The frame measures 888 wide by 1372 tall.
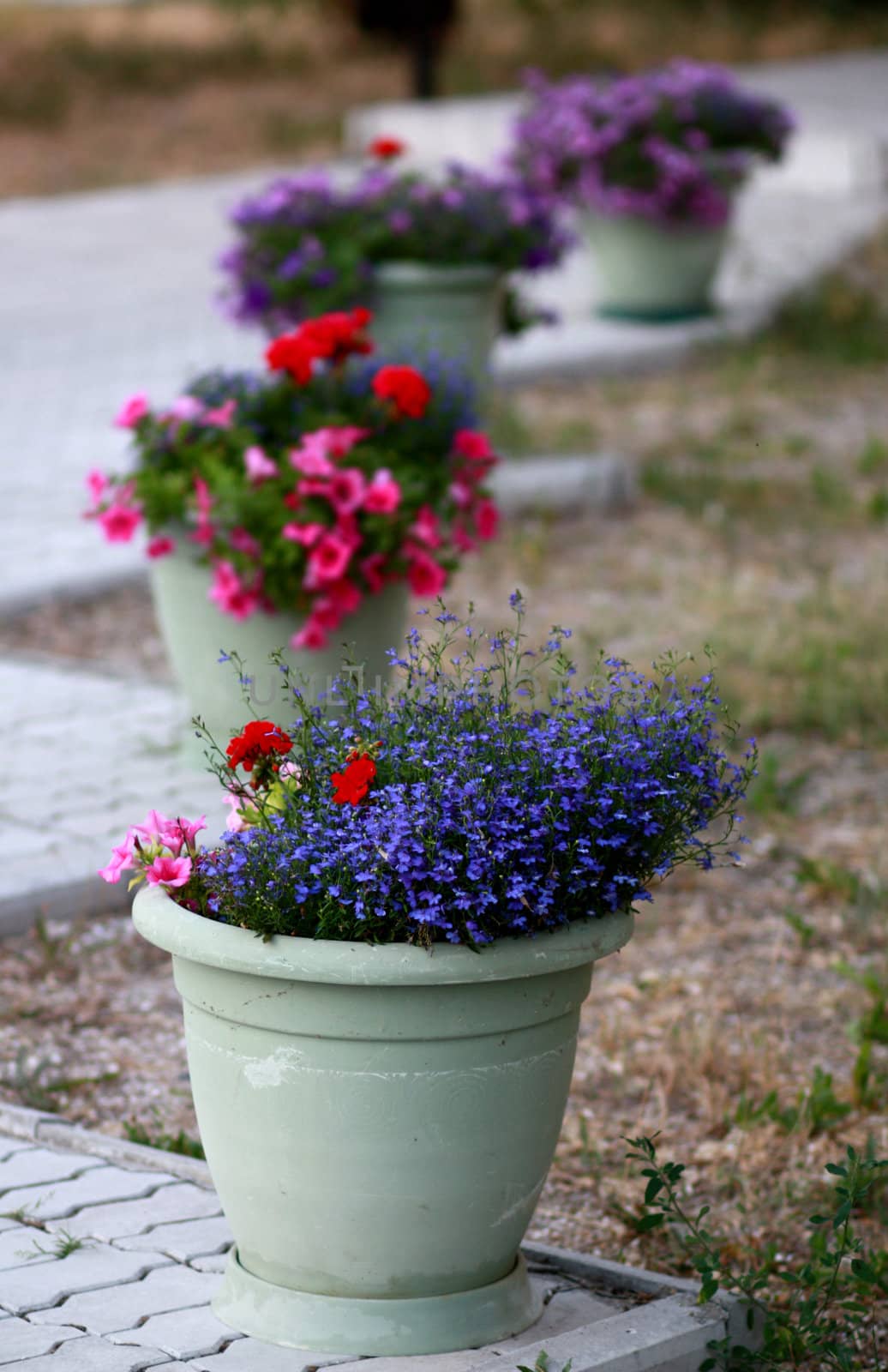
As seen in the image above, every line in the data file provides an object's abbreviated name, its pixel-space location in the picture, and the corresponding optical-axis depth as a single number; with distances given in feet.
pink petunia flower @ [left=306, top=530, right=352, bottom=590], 16.46
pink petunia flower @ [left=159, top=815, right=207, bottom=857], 9.50
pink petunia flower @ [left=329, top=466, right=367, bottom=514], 16.48
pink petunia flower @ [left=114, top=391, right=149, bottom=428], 17.60
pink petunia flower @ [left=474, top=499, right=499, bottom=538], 17.67
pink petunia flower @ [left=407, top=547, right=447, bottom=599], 16.88
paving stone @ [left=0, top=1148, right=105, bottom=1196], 10.92
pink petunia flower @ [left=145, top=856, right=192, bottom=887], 9.18
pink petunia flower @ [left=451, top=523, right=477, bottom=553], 17.47
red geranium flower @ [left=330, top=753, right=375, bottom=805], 8.82
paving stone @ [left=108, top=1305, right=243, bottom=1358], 8.97
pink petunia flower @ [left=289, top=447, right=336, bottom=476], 16.55
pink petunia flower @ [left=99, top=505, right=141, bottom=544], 17.35
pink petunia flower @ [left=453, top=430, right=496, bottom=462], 17.71
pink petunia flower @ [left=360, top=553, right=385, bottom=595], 16.76
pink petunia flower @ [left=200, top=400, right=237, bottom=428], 17.47
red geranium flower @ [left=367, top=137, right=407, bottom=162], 27.43
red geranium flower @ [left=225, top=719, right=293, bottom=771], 9.26
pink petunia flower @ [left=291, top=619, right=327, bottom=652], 16.99
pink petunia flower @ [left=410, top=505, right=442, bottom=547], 16.71
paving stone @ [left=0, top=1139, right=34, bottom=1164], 11.37
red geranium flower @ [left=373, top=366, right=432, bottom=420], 16.74
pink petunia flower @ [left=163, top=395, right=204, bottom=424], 17.66
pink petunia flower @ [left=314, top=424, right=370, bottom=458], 16.92
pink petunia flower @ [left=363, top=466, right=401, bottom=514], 16.46
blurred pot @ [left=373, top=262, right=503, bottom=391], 27.37
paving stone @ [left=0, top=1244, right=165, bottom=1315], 9.46
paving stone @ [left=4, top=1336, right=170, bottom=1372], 8.70
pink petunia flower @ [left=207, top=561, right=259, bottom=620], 16.79
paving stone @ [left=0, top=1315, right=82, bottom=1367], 8.80
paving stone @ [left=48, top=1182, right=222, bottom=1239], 10.28
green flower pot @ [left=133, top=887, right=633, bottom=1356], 8.60
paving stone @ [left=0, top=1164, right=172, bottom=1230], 10.55
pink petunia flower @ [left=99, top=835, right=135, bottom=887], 9.26
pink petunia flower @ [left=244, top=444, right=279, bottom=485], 16.71
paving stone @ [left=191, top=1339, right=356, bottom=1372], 8.79
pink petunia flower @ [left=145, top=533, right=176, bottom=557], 17.52
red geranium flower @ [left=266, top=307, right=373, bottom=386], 16.83
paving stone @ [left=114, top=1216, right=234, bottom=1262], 10.09
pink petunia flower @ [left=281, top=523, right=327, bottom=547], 16.37
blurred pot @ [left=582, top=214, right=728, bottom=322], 40.73
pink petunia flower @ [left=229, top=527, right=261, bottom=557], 16.66
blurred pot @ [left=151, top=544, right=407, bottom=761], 17.43
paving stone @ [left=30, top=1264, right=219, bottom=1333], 9.22
